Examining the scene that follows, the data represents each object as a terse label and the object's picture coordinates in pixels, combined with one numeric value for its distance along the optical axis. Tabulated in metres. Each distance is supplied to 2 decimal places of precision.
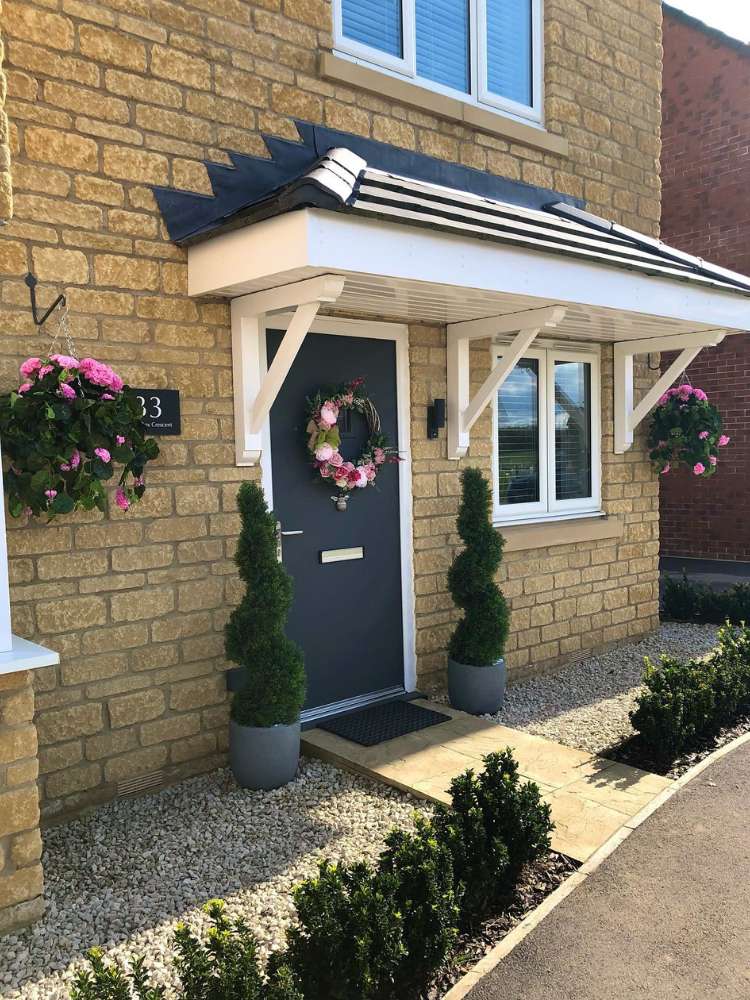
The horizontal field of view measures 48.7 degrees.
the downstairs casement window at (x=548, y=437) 6.77
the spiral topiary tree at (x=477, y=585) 5.59
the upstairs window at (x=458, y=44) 5.48
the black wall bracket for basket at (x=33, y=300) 3.93
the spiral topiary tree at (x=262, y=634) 4.27
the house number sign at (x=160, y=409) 4.34
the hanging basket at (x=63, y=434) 3.60
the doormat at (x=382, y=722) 5.08
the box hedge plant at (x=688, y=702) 4.79
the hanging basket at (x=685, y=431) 7.61
